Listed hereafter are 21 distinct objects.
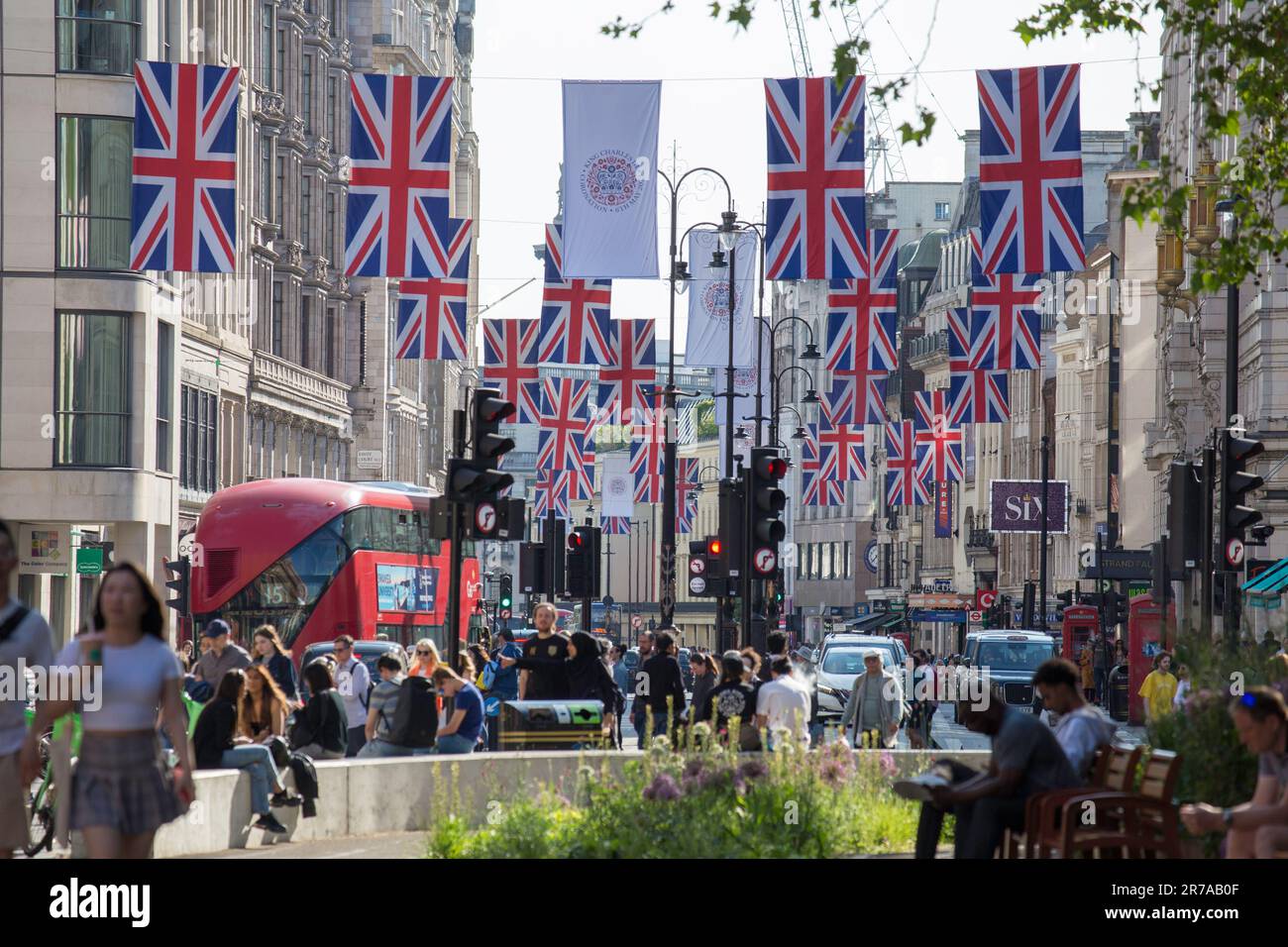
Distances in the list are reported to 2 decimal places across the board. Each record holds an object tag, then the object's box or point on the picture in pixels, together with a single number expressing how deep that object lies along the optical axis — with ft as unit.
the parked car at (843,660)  121.80
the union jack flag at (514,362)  149.07
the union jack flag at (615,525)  238.07
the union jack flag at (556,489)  158.92
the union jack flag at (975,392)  129.59
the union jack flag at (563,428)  158.40
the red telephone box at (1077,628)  188.55
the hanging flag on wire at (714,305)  161.89
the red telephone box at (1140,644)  140.87
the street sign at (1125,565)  163.63
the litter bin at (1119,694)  149.69
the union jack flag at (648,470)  167.12
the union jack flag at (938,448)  184.14
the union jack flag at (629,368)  141.90
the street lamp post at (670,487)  128.67
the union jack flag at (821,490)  181.78
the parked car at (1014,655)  147.02
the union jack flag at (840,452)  179.52
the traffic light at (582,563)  127.03
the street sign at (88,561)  119.03
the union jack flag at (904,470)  188.34
